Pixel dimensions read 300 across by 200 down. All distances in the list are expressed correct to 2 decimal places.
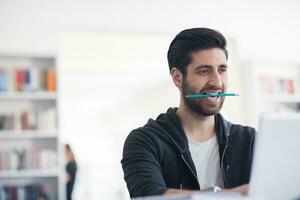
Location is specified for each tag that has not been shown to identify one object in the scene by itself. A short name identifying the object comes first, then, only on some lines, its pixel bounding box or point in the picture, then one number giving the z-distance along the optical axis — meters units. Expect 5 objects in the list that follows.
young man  1.44
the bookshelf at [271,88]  4.74
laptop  0.91
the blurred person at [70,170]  5.10
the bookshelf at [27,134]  3.99
